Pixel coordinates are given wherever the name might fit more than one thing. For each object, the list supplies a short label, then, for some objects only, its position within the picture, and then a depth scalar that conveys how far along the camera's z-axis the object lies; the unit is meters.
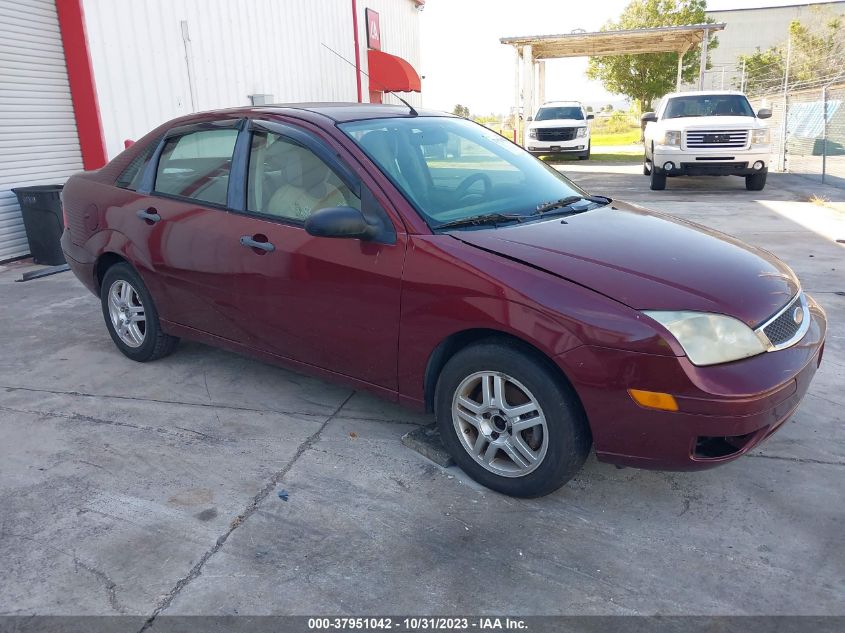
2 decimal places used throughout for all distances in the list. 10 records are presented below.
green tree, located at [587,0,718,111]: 36.94
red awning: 19.07
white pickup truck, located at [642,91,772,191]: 12.80
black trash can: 8.15
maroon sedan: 2.68
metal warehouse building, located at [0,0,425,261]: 8.48
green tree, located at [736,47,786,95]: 47.22
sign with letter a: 18.83
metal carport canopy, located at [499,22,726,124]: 21.53
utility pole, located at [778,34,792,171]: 17.39
